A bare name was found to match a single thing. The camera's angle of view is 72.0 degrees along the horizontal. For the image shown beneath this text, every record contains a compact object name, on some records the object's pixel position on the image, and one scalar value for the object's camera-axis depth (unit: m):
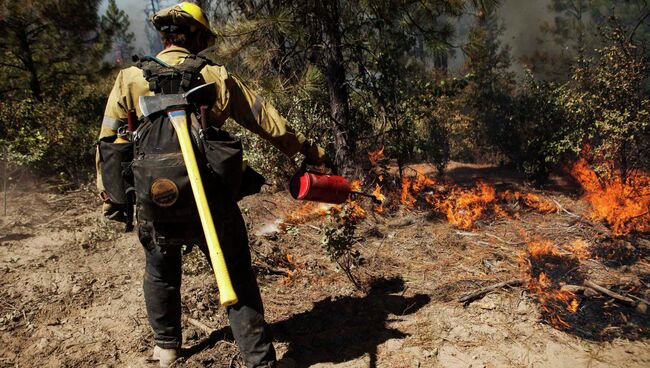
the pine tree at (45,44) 8.22
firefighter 2.27
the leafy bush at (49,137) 6.95
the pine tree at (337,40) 5.09
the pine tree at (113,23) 10.01
